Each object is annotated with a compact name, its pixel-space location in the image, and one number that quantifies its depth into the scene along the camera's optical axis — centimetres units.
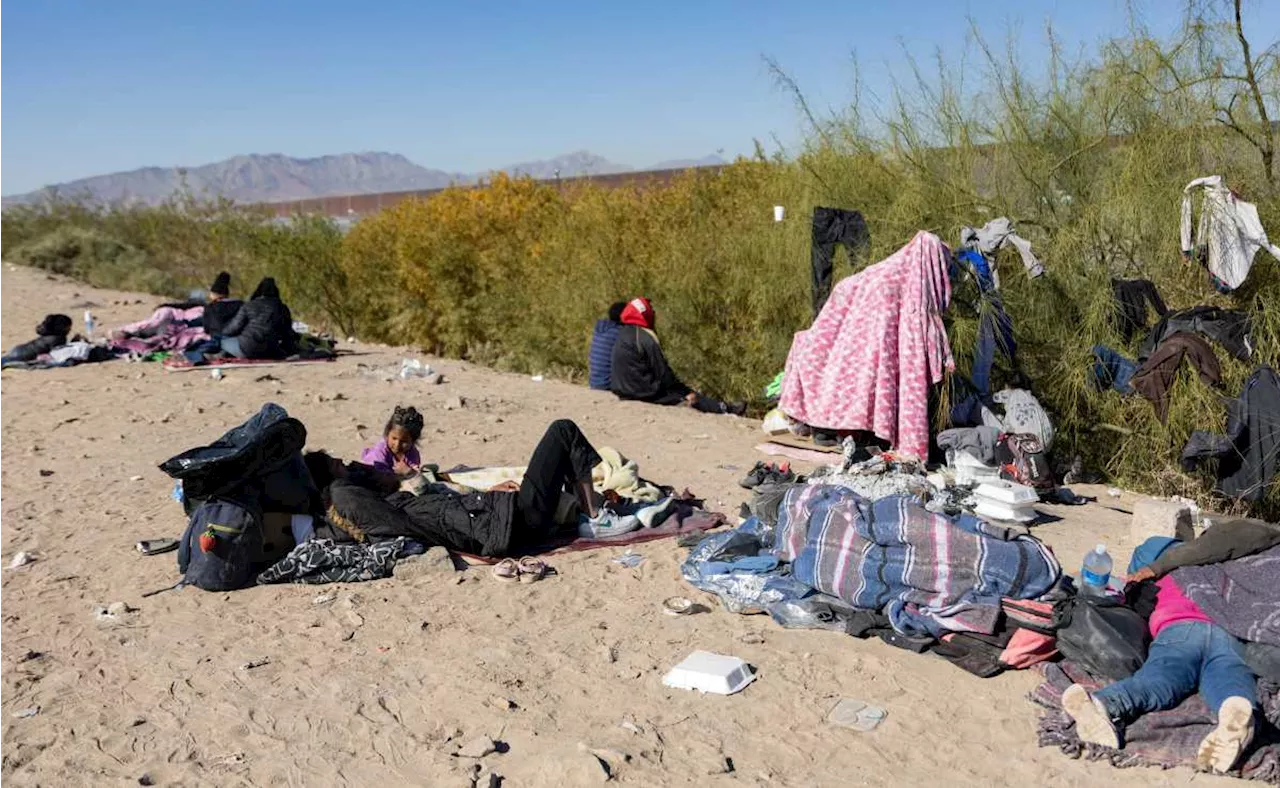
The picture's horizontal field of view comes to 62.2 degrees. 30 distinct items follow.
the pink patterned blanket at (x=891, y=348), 754
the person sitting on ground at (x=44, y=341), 1134
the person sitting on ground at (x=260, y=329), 1154
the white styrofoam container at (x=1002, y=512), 619
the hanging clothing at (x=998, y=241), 747
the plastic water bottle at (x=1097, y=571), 450
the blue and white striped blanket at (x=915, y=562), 438
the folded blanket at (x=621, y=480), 652
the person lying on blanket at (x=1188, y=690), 341
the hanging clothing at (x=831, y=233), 848
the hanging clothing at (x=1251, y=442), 647
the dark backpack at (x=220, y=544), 519
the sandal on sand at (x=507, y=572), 541
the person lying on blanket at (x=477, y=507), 552
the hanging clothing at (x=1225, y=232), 688
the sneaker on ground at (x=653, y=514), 614
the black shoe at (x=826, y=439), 812
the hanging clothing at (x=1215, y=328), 695
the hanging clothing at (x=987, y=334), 765
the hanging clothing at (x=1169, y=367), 680
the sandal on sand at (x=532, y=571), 541
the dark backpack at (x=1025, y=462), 682
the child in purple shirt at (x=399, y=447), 607
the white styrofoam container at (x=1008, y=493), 620
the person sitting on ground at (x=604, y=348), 1049
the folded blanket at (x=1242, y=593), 390
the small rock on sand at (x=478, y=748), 372
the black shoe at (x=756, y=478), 693
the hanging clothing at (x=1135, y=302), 751
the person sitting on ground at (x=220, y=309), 1177
